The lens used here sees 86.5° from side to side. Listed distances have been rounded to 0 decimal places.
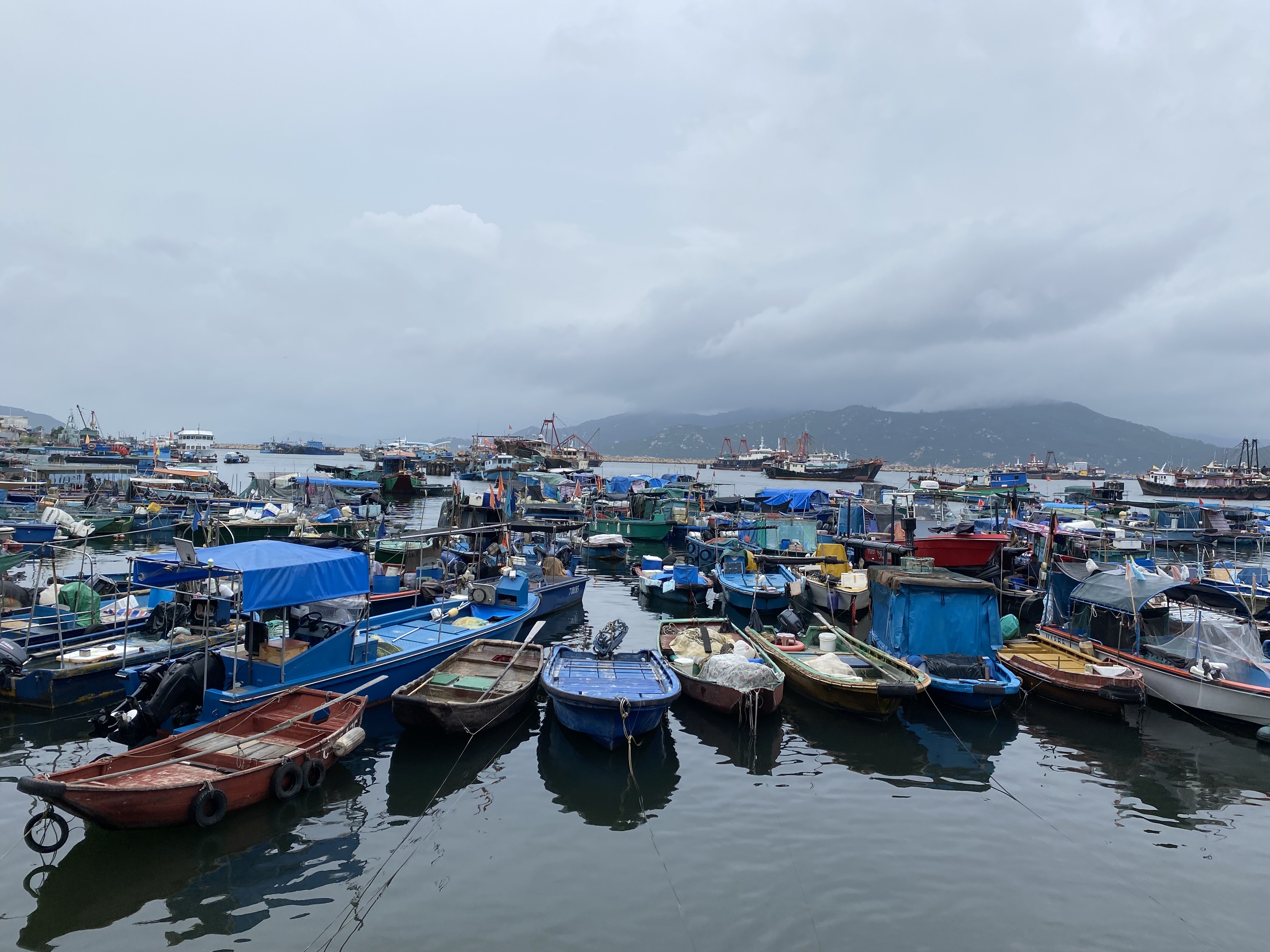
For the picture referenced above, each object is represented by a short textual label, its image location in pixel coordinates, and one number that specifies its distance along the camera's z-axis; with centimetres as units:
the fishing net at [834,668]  1553
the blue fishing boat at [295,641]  1196
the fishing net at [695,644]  1747
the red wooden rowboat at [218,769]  873
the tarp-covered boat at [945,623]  1620
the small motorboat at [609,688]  1252
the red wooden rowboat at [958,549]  2836
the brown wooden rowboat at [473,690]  1284
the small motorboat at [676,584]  2683
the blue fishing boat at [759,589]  2492
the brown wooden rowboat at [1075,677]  1494
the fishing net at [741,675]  1405
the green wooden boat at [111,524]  3853
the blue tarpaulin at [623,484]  6725
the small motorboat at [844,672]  1438
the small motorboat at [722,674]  1412
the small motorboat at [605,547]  3656
